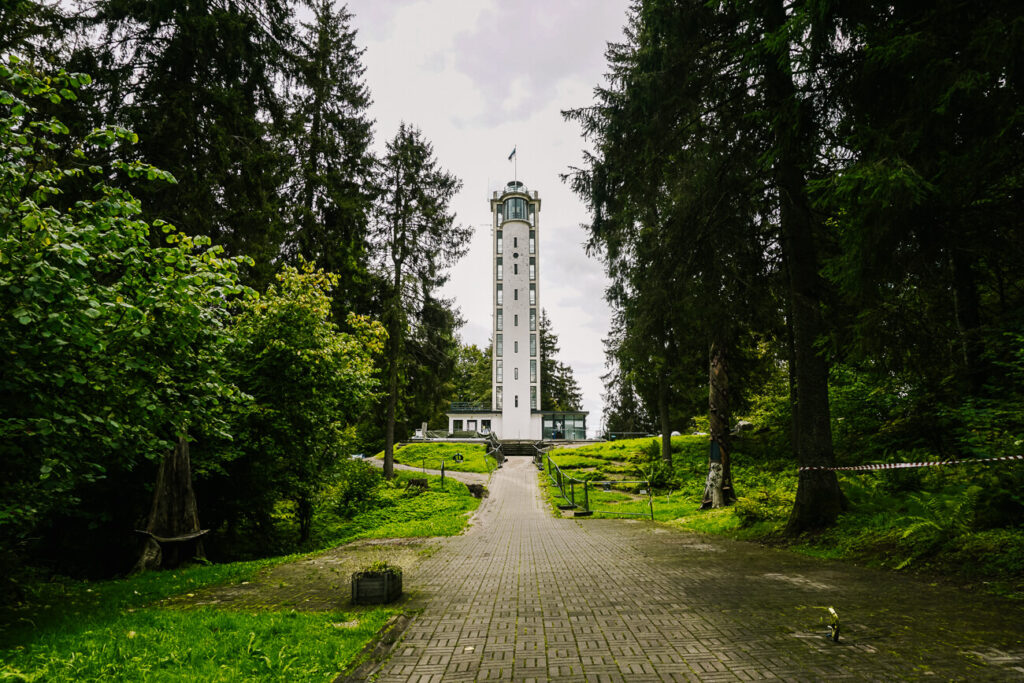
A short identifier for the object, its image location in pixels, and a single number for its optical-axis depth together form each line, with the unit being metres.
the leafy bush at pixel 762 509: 10.61
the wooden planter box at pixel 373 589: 5.98
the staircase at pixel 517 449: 39.01
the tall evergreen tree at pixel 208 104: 9.93
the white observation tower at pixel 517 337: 44.59
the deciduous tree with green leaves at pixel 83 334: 4.62
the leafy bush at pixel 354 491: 16.00
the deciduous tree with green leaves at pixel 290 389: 11.02
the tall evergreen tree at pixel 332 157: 13.90
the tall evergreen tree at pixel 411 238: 21.03
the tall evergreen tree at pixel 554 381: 62.19
